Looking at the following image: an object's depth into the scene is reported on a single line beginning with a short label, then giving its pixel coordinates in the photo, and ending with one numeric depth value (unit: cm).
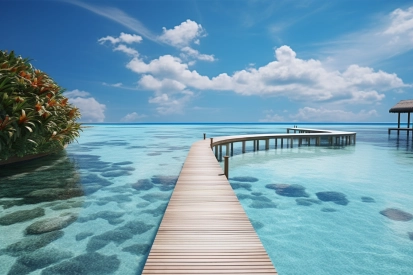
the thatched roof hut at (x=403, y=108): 3338
